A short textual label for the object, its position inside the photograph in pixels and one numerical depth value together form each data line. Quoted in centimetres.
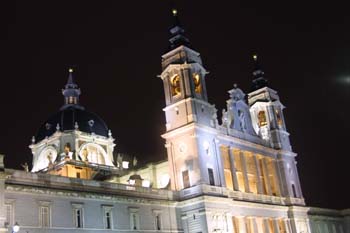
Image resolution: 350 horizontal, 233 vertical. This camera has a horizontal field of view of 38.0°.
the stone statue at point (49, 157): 8085
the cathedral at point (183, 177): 4184
